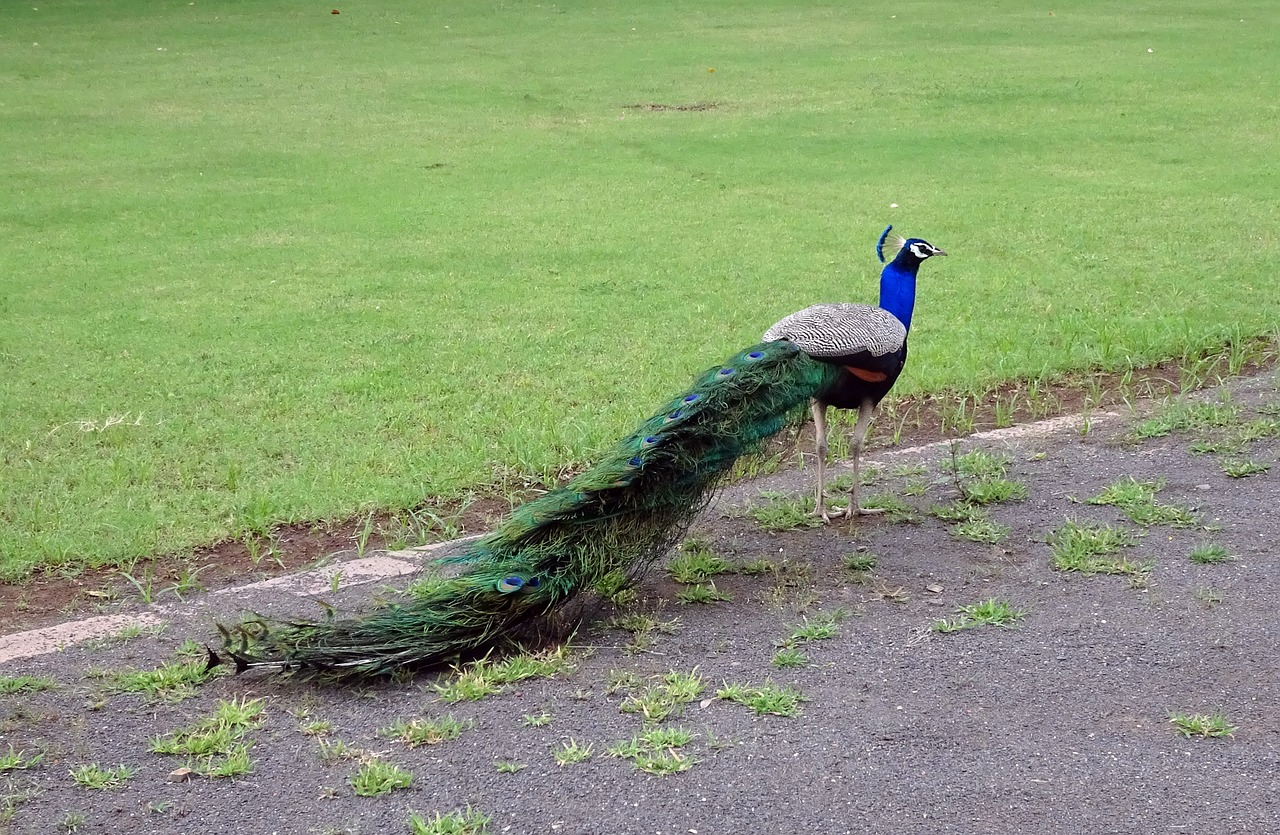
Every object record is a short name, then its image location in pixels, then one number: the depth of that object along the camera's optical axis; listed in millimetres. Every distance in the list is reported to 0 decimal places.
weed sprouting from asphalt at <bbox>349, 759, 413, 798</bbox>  3320
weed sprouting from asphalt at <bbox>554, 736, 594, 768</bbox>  3447
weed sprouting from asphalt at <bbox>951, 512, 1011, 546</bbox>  4891
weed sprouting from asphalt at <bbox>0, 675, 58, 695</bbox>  3893
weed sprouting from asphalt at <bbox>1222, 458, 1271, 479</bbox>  5367
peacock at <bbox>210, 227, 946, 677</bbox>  3865
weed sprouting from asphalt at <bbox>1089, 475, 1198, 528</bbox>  4949
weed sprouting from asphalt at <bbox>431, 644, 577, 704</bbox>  3786
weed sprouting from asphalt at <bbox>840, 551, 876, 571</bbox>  4695
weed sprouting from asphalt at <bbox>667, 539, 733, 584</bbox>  4633
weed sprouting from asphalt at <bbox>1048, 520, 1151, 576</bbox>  4570
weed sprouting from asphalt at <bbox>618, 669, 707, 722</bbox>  3662
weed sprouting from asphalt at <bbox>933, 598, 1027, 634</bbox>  4180
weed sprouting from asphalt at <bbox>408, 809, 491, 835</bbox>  3170
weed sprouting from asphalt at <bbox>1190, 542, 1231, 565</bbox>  4602
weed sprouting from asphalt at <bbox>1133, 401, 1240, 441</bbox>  5898
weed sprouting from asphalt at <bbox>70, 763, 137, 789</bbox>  3387
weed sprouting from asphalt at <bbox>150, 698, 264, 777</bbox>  3434
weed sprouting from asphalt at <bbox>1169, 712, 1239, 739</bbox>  3533
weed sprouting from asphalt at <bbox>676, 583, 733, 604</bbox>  4449
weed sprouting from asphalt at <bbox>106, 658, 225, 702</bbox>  3844
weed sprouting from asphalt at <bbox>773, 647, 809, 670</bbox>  3959
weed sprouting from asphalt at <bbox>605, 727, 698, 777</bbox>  3400
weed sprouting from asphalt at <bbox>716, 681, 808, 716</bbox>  3688
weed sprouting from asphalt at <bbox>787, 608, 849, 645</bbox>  4141
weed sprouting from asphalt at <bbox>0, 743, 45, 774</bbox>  3457
